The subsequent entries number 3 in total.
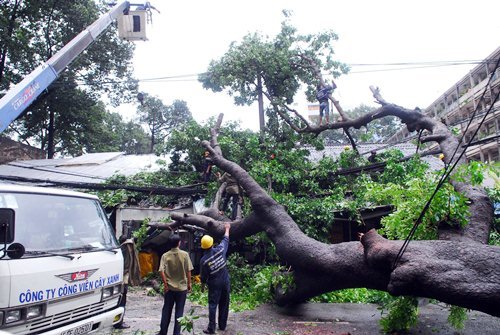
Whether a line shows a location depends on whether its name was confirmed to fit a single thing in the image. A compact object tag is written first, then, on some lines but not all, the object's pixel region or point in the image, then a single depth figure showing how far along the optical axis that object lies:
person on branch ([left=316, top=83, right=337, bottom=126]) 10.27
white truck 3.47
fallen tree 4.02
